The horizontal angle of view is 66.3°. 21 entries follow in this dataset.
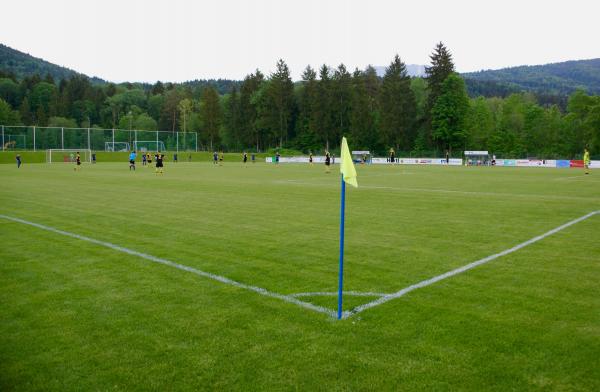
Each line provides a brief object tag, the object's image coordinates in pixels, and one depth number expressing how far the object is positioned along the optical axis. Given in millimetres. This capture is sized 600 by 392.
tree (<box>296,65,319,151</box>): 97625
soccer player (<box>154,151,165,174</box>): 35656
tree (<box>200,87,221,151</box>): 115750
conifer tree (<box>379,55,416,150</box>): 87188
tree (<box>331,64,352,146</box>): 95812
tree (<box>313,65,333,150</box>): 95925
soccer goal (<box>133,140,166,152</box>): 79188
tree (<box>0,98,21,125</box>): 112019
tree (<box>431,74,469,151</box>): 82438
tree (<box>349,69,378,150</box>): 91375
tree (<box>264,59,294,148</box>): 102438
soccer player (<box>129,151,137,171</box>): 43756
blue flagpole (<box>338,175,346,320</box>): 5371
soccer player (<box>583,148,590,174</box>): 39109
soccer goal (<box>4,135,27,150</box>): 64438
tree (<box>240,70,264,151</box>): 108750
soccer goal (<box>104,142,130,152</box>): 74750
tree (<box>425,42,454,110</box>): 85125
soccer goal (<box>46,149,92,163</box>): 66688
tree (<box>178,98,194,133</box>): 127038
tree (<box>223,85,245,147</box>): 110688
